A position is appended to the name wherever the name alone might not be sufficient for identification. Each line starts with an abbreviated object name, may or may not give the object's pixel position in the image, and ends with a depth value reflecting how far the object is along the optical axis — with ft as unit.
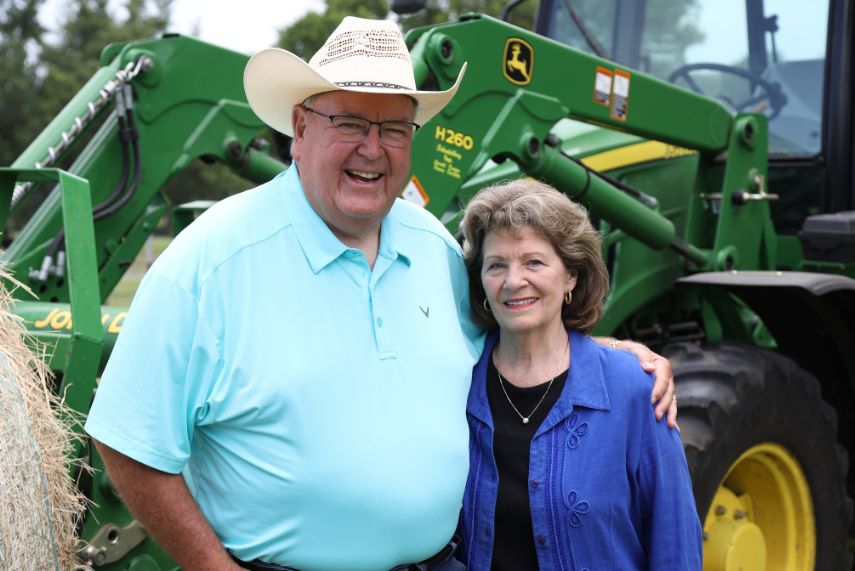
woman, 8.17
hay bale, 7.29
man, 6.89
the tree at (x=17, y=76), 103.91
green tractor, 12.04
